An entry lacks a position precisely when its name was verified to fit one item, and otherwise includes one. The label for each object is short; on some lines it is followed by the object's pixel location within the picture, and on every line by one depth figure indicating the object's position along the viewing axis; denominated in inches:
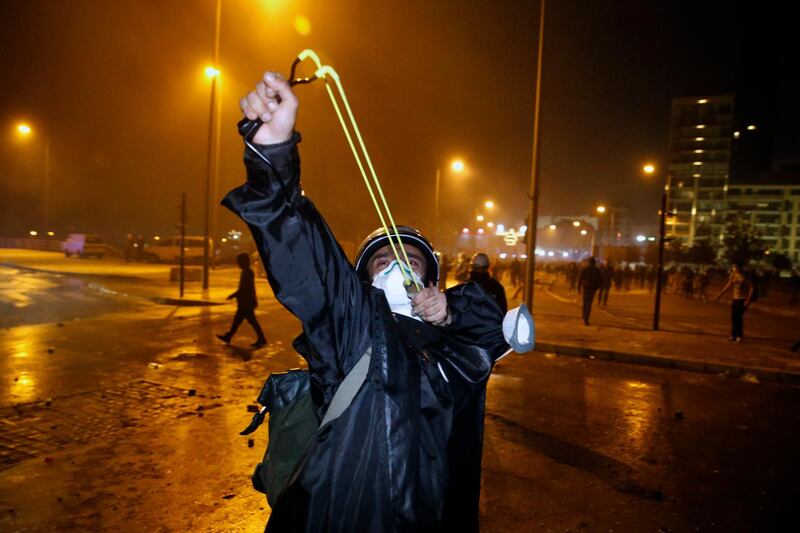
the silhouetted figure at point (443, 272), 1007.0
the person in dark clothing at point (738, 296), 494.6
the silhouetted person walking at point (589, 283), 585.9
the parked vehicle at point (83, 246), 1571.1
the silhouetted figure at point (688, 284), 1058.1
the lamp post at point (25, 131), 1465.3
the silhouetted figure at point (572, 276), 1185.8
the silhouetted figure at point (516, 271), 1299.2
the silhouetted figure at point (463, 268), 815.1
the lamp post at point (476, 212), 1397.6
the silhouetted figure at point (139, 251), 1509.2
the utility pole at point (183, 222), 754.8
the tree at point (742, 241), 2437.3
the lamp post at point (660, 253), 557.5
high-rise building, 4660.4
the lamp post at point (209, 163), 805.2
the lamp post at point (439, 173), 1216.8
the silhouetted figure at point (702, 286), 1055.6
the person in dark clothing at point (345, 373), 56.7
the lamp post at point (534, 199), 558.3
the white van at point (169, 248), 1449.7
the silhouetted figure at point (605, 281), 843.4
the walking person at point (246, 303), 436.1
